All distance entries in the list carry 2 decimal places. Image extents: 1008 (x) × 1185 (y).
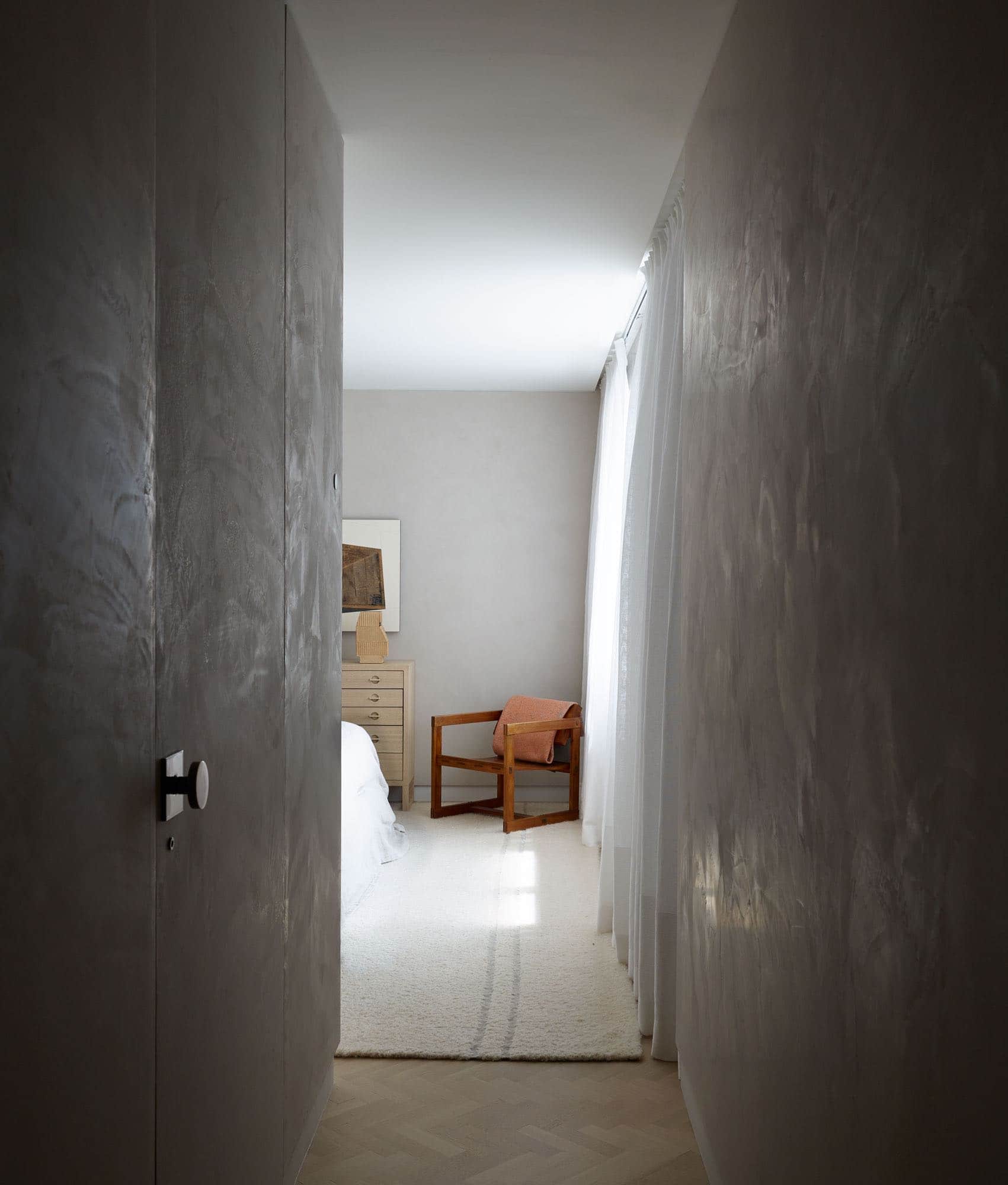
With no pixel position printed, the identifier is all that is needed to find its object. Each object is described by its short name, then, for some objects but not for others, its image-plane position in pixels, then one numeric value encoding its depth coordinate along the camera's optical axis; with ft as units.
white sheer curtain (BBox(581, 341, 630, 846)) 15.94
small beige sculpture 19.63
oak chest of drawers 19.02
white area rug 9.43
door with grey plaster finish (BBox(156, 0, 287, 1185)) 4.54
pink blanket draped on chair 18.53
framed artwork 20.58
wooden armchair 17.83
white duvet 13.75
